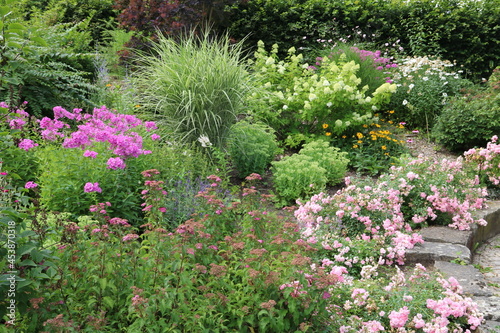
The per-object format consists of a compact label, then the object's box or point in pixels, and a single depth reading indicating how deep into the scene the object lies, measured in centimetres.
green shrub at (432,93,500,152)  689
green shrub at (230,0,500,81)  1021
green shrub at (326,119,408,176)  645
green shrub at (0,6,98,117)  578
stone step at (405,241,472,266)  413
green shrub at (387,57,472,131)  795
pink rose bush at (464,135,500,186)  569
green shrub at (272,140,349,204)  534
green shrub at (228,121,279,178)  573
